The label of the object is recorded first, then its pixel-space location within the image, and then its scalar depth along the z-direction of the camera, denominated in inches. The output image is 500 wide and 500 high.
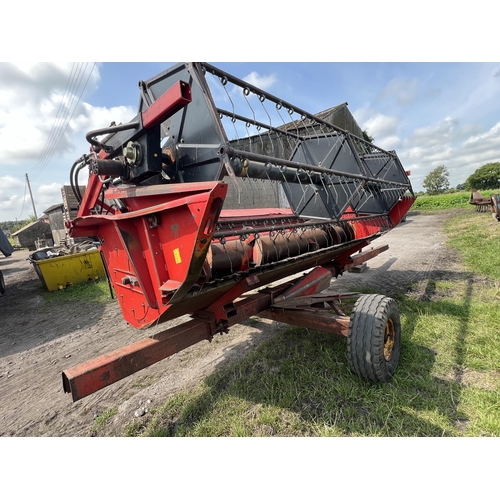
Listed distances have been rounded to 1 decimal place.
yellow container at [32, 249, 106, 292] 309.9
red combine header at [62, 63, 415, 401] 74.3
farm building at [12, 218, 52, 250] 1173.7
